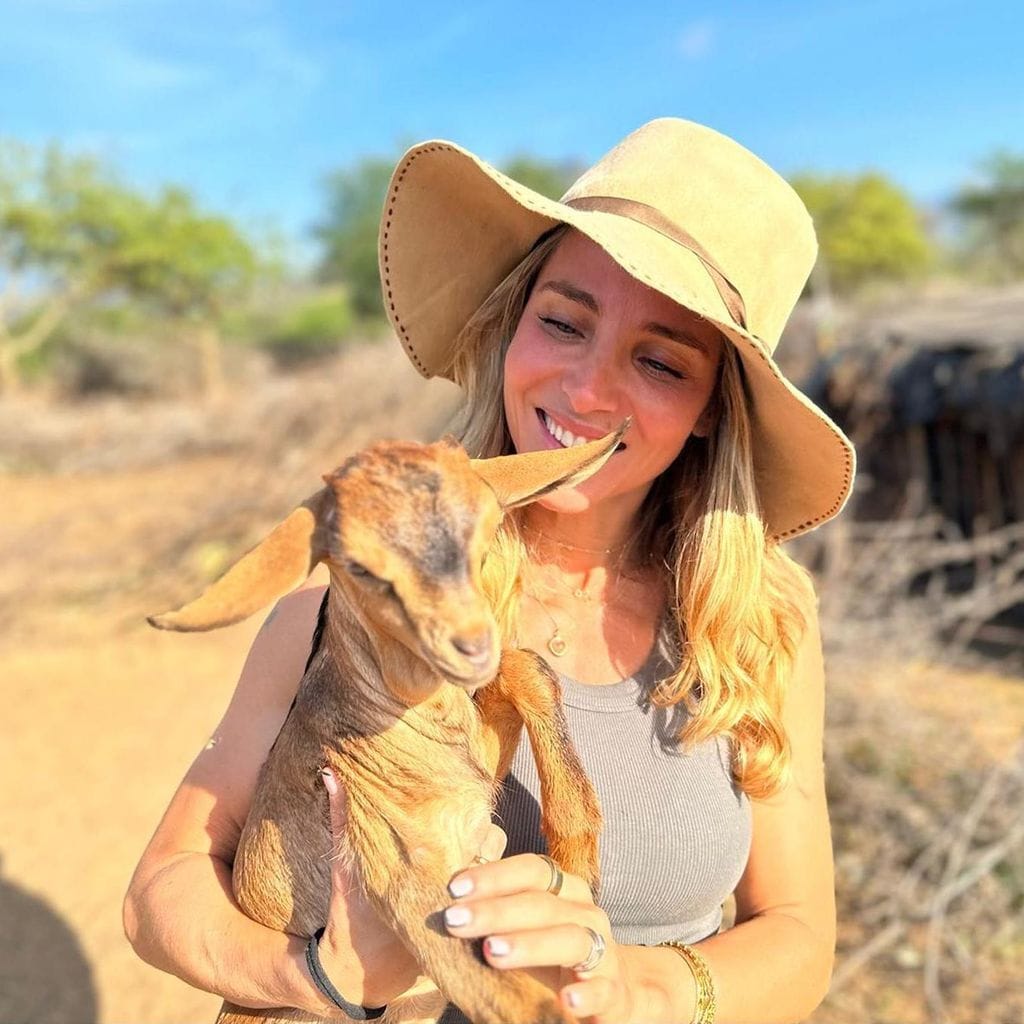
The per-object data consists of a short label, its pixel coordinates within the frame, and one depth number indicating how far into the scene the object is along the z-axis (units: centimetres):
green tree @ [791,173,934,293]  3350
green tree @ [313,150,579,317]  3778
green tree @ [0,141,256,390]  2866
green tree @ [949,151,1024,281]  3441
